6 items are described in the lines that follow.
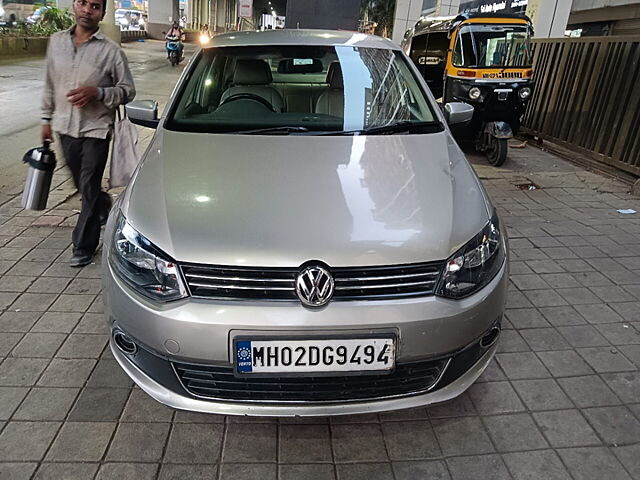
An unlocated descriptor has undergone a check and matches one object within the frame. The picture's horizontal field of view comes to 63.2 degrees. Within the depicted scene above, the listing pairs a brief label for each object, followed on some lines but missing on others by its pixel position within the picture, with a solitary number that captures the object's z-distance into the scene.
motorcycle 18.55
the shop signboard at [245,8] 17.55
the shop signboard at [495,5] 15.40
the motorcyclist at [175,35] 18.88
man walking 3.06
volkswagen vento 1.75
